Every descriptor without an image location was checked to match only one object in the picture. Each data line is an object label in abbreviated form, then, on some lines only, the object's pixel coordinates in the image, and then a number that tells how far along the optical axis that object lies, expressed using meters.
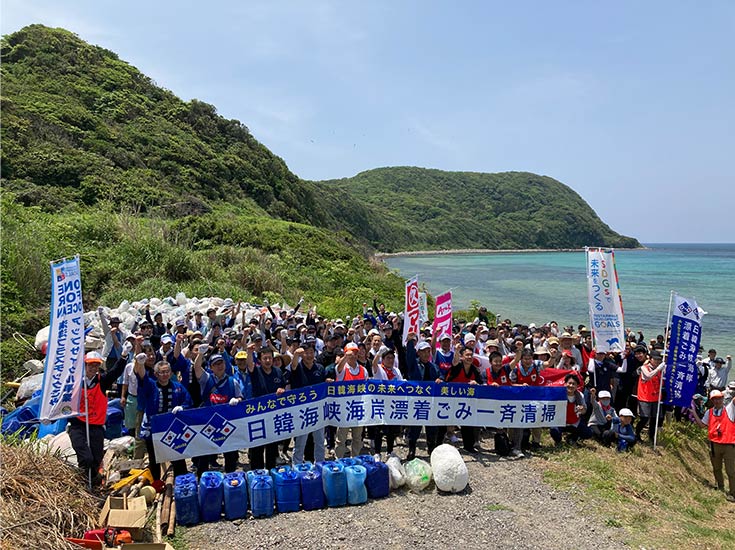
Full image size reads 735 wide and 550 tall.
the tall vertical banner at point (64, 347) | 6.81
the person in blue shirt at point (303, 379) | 8.12
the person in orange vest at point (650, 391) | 9.85
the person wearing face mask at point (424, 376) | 8.73
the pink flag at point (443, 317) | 11.06
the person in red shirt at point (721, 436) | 9.14
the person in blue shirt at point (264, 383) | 8.01
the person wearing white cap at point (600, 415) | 9.75
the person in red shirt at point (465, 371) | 8.98
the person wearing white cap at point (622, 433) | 9.66
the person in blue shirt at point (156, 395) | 7.33
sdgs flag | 10.37
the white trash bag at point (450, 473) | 7.60
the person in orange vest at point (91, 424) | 6.91
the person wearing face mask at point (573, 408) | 9.56
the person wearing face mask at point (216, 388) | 7.70
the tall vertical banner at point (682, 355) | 10.00
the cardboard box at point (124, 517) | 6.07
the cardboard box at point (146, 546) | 5.45
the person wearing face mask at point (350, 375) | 8.48
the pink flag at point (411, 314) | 11.68
